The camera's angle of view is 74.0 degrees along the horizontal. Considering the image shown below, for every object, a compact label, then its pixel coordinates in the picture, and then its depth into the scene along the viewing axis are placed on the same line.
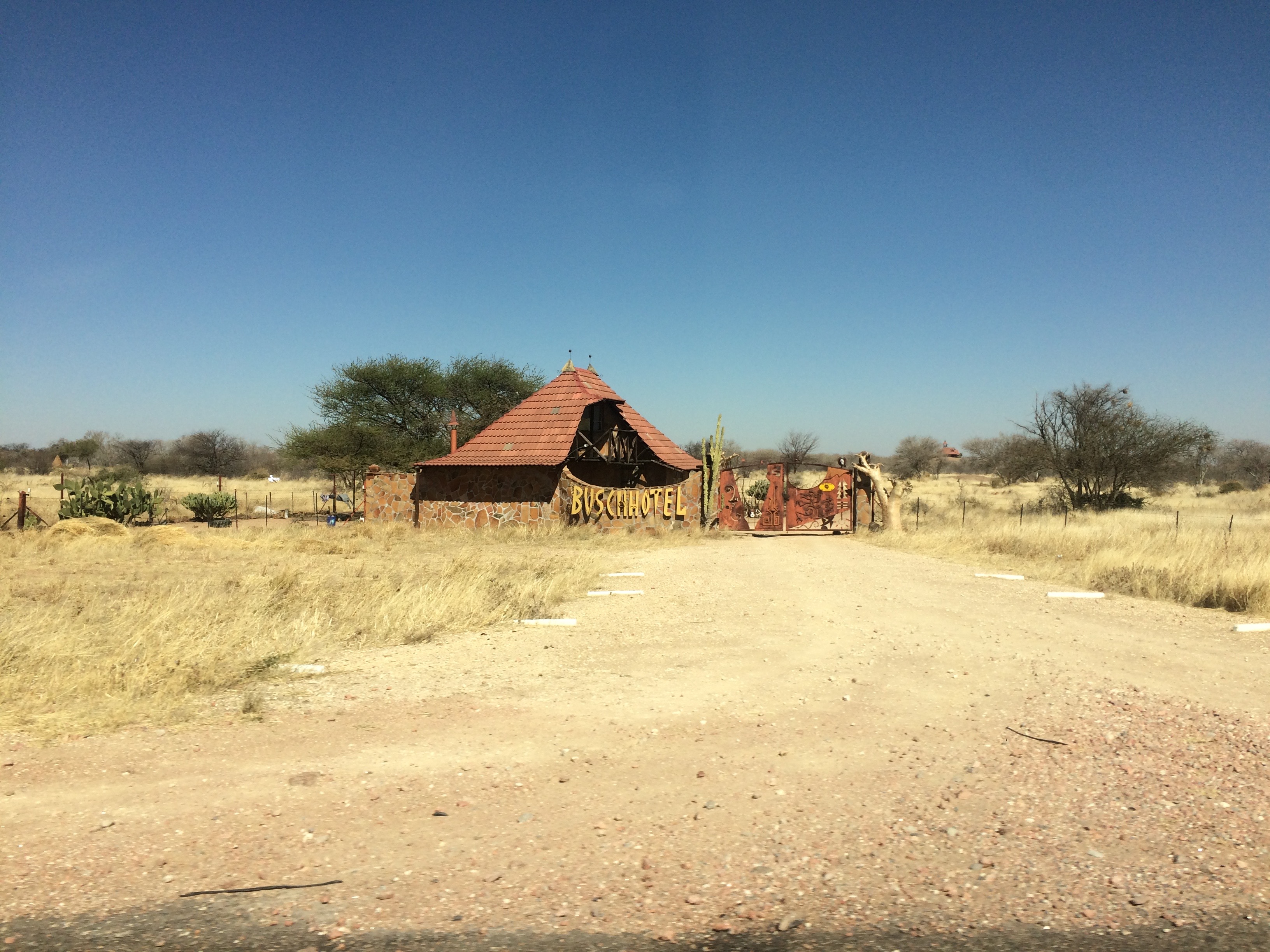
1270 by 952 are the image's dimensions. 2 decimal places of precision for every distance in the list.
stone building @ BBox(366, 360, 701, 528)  24.22
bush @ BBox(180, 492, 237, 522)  29.28
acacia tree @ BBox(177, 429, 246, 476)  74.81
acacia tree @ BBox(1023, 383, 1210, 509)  30.31
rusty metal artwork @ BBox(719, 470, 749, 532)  25.91
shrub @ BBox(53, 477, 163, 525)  25.34
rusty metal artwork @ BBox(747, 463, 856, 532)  24.94
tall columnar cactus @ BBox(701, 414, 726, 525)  25.42
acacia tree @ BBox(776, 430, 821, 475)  61.12
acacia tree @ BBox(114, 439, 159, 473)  75.88
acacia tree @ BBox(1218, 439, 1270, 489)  62.19
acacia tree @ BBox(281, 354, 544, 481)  36.84
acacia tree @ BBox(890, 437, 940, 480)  73.00
